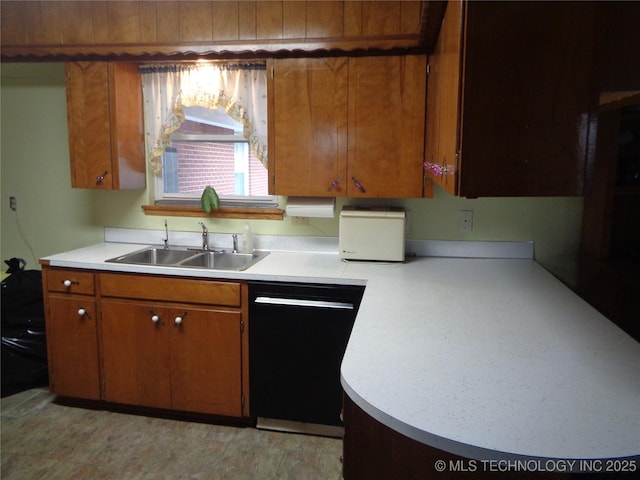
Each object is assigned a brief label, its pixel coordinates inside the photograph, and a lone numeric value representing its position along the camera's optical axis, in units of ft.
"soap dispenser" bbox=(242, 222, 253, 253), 8.97
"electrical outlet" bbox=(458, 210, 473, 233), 8.50
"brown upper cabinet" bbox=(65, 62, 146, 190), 8.52
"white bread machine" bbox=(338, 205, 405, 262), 7.93
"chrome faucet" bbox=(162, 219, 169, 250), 9.46
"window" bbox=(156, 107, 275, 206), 9.40
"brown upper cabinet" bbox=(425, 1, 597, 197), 3.82
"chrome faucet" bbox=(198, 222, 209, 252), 9.16
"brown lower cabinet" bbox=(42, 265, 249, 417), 7.65
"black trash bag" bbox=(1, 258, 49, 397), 8.85
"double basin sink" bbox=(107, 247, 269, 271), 8.90
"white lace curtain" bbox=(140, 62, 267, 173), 8.75
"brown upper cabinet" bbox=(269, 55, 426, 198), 7.54
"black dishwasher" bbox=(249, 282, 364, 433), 7.16
